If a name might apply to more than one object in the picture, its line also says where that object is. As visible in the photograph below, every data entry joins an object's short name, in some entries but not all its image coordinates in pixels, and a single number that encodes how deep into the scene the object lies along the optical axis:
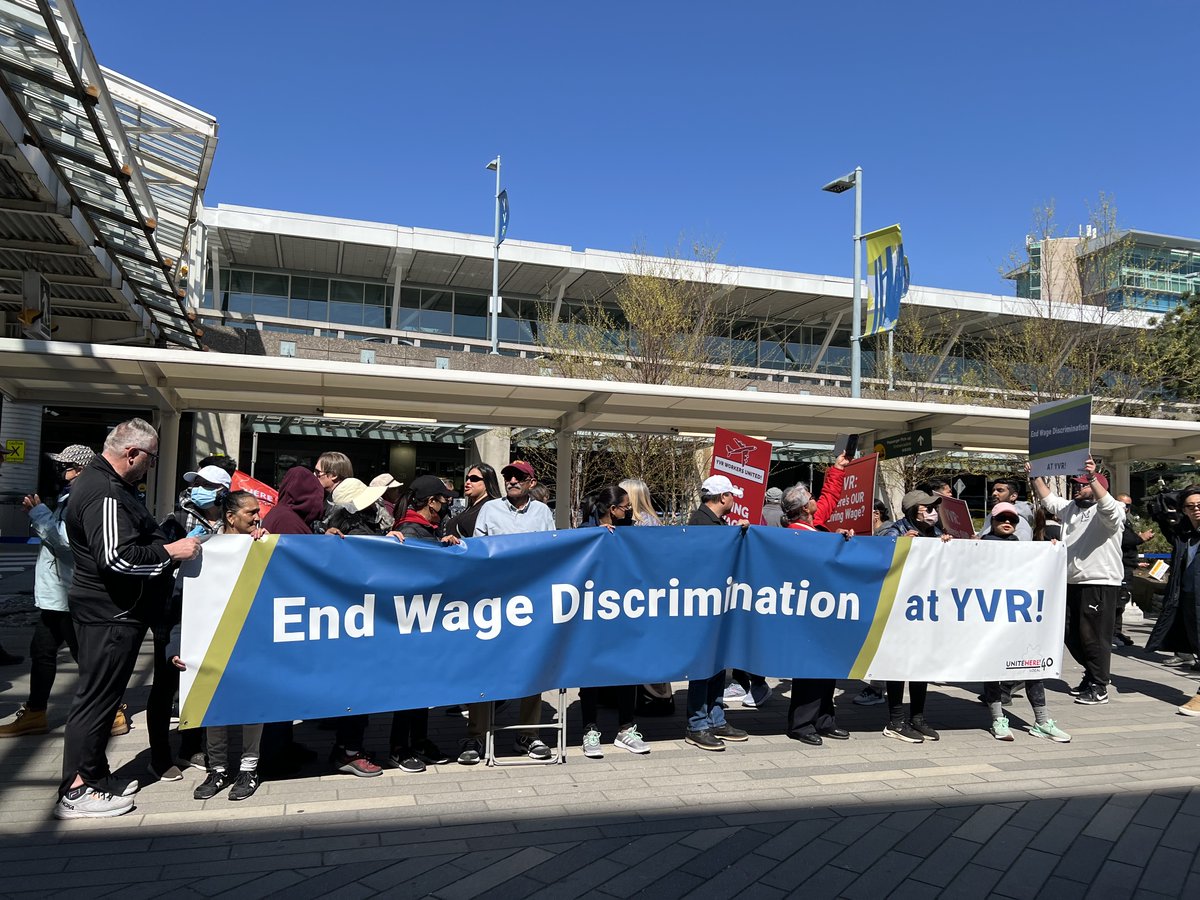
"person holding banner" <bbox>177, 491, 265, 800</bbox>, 5.00
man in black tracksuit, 4.54
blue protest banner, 5.07
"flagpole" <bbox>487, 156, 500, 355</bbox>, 27.31
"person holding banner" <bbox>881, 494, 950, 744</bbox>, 6.72
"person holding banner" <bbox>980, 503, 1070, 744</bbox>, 6.76
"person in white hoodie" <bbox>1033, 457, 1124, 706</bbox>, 7.80
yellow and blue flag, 14.92
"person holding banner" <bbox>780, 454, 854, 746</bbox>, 6.54
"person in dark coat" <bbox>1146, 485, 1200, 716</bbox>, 8.19
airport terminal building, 8.64
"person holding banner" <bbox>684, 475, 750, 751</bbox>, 6.35
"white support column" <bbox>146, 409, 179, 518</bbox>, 9.30
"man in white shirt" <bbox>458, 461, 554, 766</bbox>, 5.86
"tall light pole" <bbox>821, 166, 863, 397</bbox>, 17.03
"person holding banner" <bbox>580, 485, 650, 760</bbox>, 6.02
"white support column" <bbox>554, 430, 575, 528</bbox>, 10.20
